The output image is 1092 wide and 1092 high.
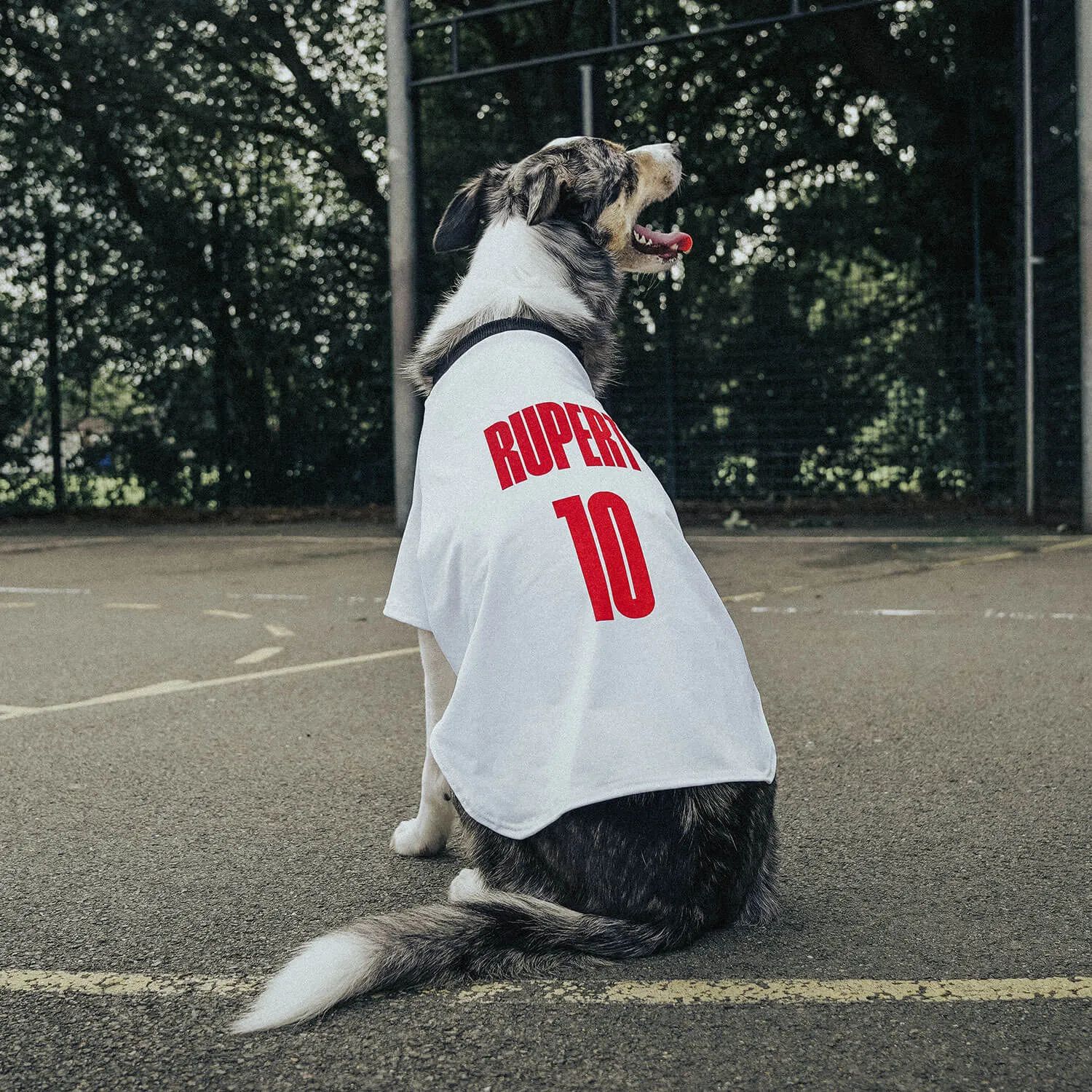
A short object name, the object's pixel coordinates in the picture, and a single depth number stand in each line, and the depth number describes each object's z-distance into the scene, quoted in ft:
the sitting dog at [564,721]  8.11
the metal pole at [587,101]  40.06
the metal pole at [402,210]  40.55
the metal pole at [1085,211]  34.60
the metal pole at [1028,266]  37.27
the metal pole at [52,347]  48.55
